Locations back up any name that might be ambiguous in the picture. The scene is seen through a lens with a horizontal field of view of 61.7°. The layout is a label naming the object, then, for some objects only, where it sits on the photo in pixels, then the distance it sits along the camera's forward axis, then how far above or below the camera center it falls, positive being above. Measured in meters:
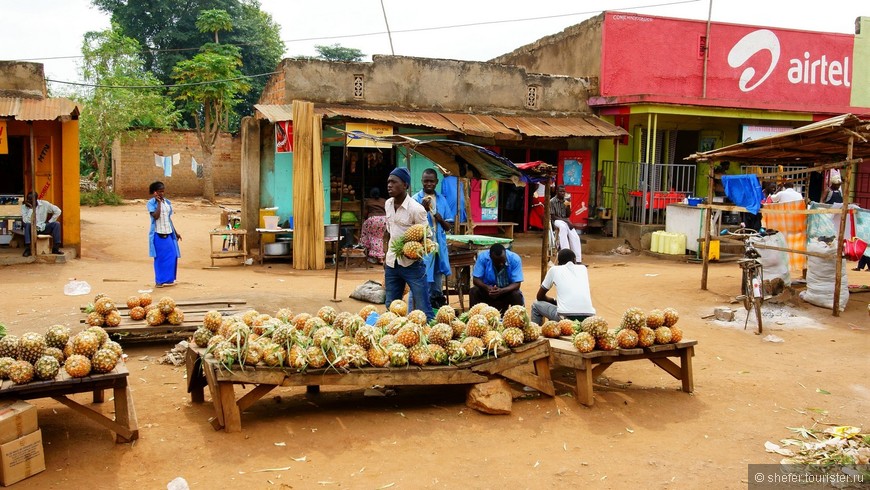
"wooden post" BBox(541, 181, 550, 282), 7.89 -0.52
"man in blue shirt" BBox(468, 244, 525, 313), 7.46 -0.98
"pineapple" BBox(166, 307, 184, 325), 7.47 -1.42
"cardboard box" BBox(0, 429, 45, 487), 4.30 -1.70
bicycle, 9.07 -1.18
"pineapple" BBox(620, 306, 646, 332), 6.20 -1.15
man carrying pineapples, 7.02 -0.57
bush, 25.17 -0.74
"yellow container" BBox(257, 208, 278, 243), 14.70 -0.86
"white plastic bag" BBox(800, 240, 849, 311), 10.08 -1.30
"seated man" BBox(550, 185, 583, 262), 11.82 -0.63
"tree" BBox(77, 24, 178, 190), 25.06 +2.86
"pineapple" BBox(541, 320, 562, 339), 6.51 -1.31
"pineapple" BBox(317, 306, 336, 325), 6.16 -1.14
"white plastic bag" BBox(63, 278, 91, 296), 10.57 -1.63
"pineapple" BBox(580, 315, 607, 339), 6.05 -1.19
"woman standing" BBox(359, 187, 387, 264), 14.64 -1.11
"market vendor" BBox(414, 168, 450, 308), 8.19 -0.68
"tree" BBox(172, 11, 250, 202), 26.14 +3.35
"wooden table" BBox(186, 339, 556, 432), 5.19 -1.46
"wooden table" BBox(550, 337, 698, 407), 6.00 -1.46
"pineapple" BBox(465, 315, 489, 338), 5.90 -1.17
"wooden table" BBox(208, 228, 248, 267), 14.16 -1.40
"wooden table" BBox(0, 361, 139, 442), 4.62 -1.39
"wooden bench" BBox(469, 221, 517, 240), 16.55 -1.02
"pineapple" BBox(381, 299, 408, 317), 6.66 -1.16
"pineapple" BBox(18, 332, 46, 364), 4.79 -1.13
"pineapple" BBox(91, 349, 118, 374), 4.83 -1.22
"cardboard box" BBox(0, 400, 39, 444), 4.34 -1.47
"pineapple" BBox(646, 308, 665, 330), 6.33 -1.17
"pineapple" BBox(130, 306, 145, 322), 7.54 -1.40
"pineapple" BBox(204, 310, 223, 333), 5.96 -1.16
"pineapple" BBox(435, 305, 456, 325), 5.98 -1.09
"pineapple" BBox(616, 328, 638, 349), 6.11 -1.30
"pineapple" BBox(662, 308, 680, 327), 6.39 -1.17
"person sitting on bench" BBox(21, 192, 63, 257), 13.50 -0.78
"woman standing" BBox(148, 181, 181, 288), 10.48 -0.90
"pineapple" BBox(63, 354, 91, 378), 4.74 -1.23
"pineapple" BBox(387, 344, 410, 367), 5.48 -1.31
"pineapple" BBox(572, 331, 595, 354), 5.97 -1.30
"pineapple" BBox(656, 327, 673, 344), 6.25 -1.29
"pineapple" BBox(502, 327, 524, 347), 5.89 -1.25
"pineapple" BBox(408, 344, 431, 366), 5.54 -1.32
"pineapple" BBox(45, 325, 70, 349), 5.12 -1.13
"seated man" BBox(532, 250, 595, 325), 6.95 -1.01
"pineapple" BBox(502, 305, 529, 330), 6.01 -1.11
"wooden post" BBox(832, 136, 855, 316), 9.49 -0.78
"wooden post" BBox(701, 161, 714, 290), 11.83 -0.99
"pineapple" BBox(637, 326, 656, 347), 6.15 -1.29
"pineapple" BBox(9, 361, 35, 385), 4.61 -1.24
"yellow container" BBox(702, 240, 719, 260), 15.77 -1.40
